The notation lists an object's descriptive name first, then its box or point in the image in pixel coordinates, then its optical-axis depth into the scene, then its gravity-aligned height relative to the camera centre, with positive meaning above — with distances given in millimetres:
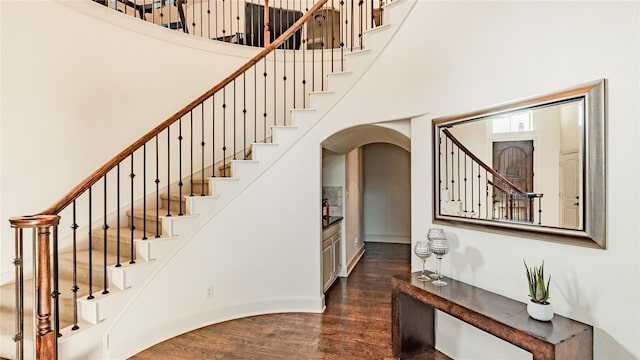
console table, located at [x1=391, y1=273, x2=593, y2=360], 1515 -796
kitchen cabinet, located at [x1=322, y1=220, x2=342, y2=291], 3793 -962
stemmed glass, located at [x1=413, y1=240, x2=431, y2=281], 2373 -555
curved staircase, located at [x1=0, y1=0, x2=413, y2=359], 2266 -696
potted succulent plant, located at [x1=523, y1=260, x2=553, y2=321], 1660 -663
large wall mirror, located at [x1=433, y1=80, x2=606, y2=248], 1602 +67
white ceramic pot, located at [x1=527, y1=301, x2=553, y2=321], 1659 -711
